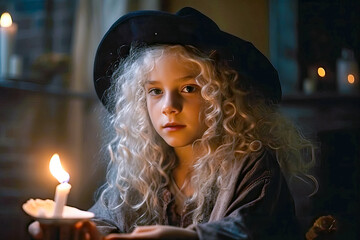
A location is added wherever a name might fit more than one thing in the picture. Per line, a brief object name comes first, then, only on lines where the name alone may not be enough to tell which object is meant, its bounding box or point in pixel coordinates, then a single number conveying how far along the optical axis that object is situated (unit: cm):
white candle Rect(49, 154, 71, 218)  68
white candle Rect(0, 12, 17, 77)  160
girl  88
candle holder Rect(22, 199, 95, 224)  68
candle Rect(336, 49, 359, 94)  139
